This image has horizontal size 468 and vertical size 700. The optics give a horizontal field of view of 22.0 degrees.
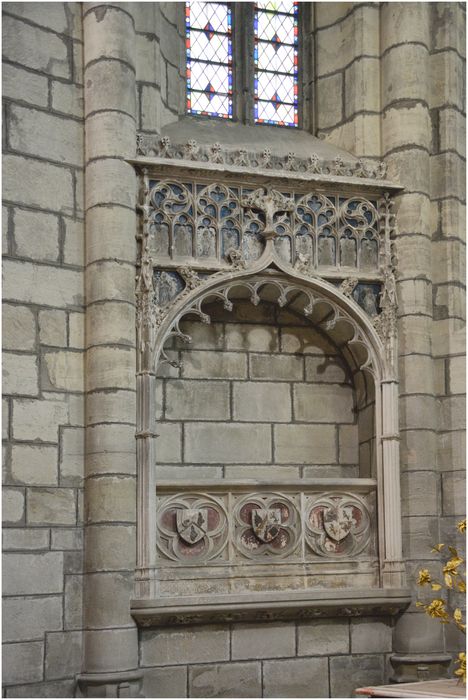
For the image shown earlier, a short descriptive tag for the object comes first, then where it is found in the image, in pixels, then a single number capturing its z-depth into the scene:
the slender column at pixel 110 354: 8.69
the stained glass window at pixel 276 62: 10.80
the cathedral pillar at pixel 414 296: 9.46
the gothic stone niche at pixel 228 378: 9.13
